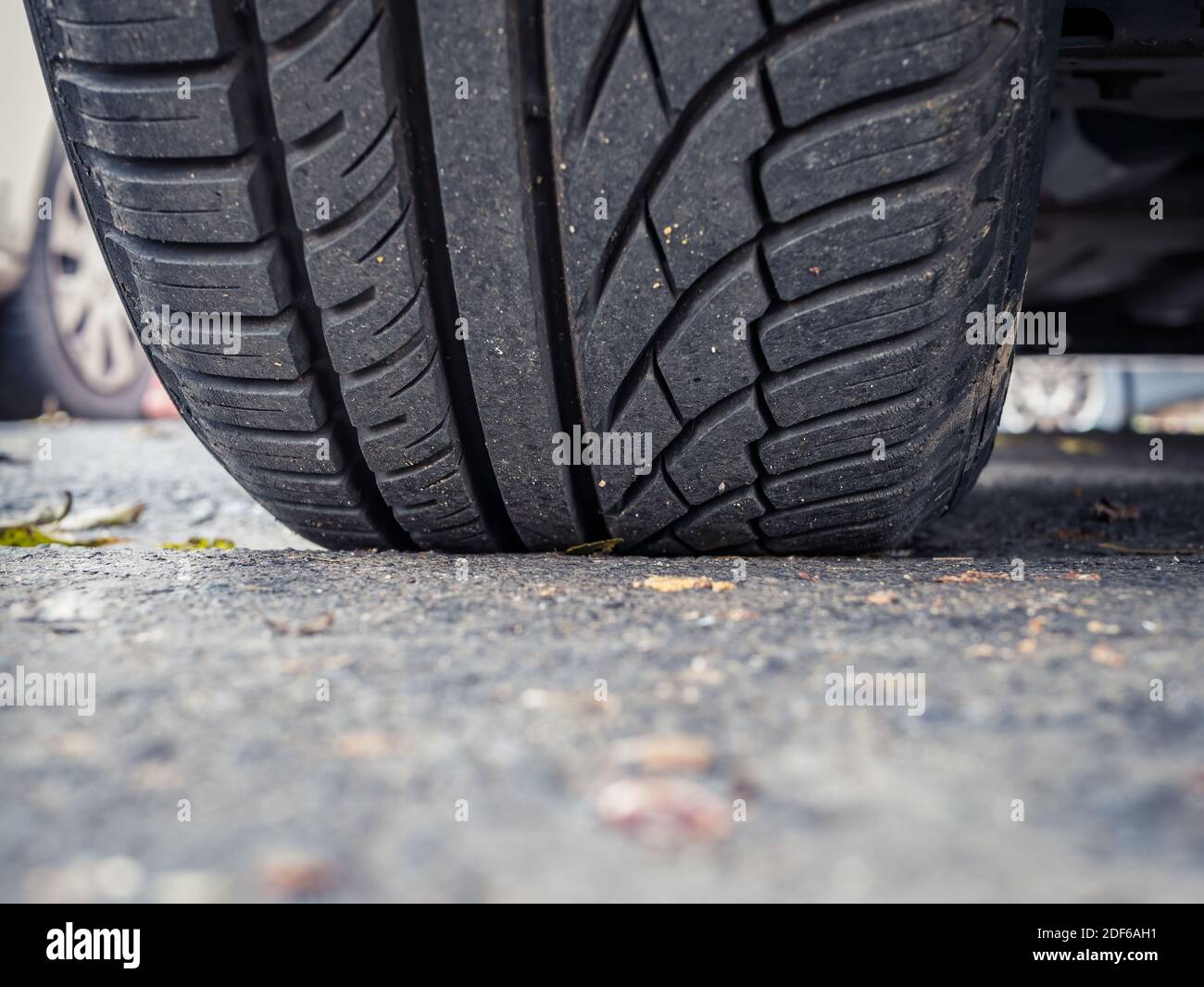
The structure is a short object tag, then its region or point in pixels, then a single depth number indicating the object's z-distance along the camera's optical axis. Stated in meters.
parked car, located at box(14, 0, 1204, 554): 0.33
